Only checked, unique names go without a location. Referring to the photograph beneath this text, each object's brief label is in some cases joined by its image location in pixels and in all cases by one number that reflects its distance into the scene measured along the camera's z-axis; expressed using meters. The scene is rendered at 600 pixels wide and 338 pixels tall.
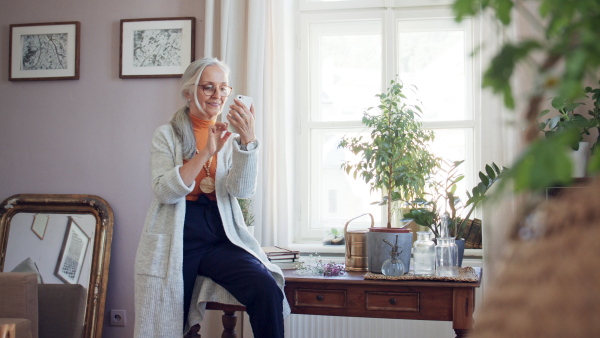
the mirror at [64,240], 3.30
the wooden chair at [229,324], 2.72
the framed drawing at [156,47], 3.39
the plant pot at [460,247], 2.60
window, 3.38
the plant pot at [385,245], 2.45
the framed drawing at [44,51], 3.55
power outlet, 3.39
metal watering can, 2.63
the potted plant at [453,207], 2.63
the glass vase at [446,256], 2.39
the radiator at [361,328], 3.09
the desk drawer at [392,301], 2.36
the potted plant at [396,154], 2.79
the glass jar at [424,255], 2.43
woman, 2.19
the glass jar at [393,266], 2.38
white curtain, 3.14
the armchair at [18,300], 2.49
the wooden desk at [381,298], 2.31
